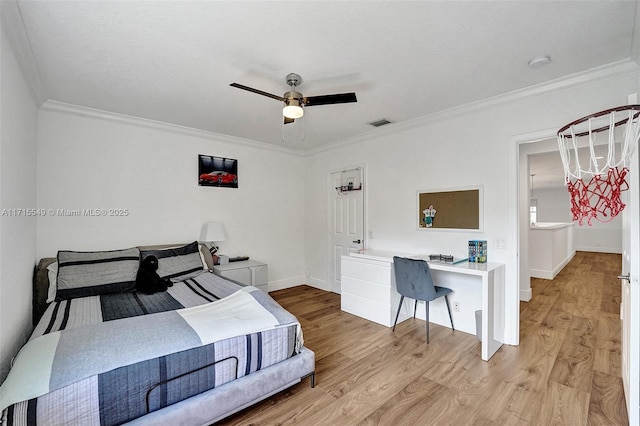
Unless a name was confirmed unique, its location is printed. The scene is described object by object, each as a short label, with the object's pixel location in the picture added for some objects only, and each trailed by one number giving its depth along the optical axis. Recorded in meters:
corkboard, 3.24
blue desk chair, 3.01
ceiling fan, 2.25
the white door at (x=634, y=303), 1.65
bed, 1.42
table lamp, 3.97
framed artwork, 4.18
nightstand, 3.82
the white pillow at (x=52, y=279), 2.66
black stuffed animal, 2.95
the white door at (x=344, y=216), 4.51
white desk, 2.75
